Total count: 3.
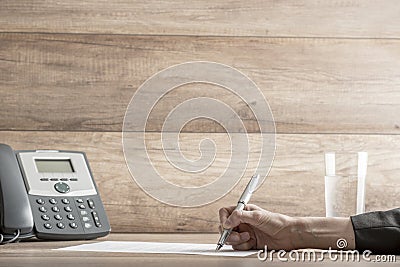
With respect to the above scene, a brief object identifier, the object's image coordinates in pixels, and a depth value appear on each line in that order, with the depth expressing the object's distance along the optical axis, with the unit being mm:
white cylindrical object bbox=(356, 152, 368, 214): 2193
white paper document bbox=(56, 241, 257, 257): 1896
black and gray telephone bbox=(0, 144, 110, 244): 2060
